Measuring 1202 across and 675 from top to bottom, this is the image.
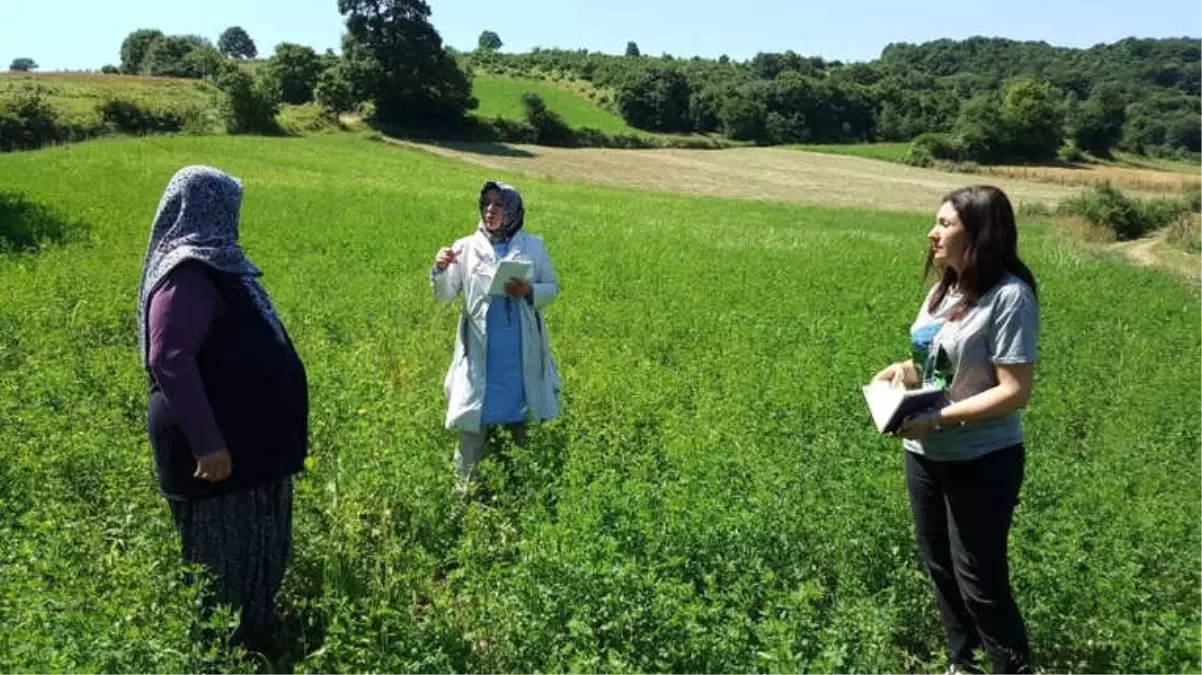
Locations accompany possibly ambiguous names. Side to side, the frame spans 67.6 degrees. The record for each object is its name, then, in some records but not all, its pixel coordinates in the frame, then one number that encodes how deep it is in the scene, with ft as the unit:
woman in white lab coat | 17.76
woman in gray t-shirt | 11.12
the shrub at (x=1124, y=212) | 108.58
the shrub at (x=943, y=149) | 216.13
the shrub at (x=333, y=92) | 177.37
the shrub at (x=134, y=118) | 140.05
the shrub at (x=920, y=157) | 212.43
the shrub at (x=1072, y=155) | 224.53
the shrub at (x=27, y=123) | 122.62
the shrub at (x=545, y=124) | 199.82
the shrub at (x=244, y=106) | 151.33
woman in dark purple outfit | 11.21
